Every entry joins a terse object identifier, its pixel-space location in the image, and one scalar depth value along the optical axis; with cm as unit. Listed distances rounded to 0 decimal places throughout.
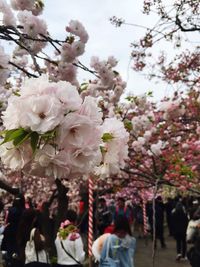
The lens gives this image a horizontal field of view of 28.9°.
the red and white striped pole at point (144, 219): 1290
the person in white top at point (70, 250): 509
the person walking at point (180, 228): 999
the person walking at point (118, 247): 491
